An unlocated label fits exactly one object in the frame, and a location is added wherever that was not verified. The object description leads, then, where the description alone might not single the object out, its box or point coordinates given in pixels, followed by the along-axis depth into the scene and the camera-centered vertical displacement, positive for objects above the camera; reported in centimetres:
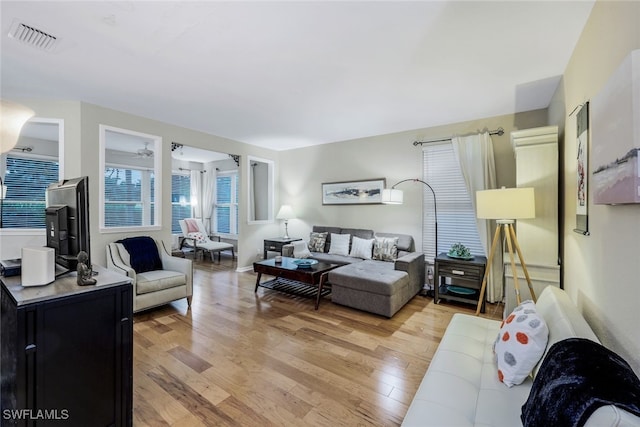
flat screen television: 153 -5
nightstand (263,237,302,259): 523 -60
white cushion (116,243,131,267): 336 -51
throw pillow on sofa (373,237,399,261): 416 -55
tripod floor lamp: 254 +3
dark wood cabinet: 121 -67
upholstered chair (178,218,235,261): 638 -63
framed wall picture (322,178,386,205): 474 +37
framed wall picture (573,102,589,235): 178 +29
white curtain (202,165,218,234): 742 +51
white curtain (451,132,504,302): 360 +51
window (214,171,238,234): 720 +23
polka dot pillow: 135 -68
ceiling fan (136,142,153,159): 492 +108
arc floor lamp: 400 +21
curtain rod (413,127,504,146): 371 +108
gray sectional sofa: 318 -82
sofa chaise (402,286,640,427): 115 -86
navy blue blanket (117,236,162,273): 350 -52
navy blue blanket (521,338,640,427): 80 -55
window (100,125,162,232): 560 +68
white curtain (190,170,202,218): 747 +54
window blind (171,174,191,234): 731 +39
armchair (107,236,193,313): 315 -73
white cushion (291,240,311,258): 464 -65
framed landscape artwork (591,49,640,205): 104 +33
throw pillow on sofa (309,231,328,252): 491 -52
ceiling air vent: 201 +134
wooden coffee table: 351 -82
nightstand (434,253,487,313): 342 -82
